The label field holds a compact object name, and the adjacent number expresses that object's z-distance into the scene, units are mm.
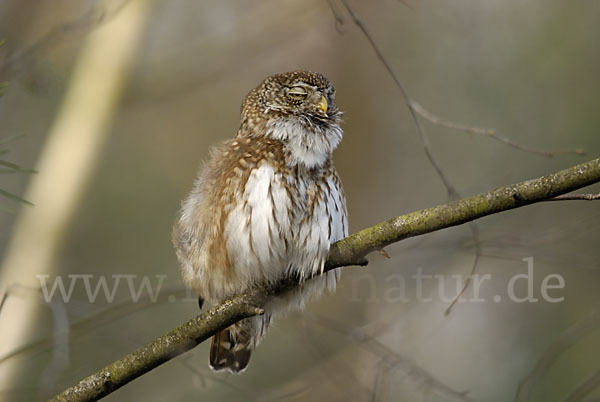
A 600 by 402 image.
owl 6797
